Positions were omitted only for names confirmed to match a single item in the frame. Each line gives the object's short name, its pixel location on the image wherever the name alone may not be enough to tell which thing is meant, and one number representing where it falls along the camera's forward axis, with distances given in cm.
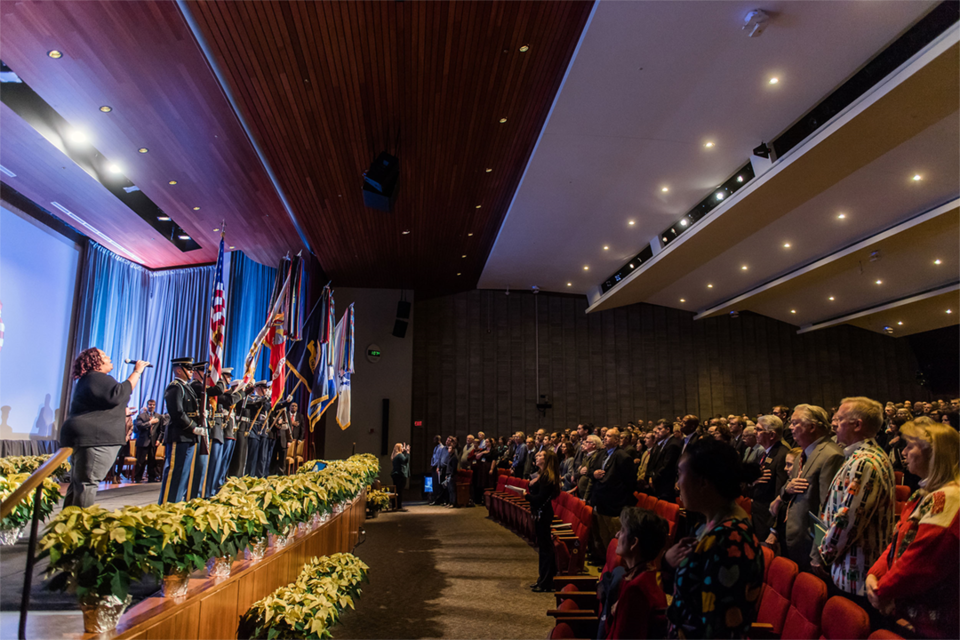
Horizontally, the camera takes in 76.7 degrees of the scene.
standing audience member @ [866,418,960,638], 198
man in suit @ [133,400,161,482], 1099
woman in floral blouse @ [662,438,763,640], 160
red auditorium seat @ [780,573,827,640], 235
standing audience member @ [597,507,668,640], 209
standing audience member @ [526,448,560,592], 557
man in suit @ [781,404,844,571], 309
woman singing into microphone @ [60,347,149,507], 389
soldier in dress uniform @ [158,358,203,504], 531
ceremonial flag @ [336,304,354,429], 1238
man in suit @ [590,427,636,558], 581
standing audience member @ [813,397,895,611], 246
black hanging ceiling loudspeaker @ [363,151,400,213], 800
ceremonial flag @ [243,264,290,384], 757
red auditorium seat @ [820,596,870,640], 207
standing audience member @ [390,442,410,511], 1295
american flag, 605
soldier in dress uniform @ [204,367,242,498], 643
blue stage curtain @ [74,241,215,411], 1220
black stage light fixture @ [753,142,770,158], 936
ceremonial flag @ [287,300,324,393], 1252
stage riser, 220
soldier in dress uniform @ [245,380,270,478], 831
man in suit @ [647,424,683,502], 653
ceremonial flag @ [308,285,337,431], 1185
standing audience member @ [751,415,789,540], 411
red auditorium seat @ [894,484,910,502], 492
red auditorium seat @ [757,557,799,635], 259
